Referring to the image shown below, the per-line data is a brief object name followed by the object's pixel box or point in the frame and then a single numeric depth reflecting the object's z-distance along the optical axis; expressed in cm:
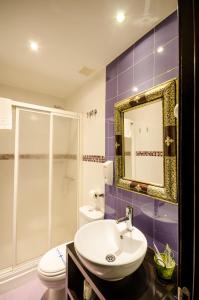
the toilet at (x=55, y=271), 128
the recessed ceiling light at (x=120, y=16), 112
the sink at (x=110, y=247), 81
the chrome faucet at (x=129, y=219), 116
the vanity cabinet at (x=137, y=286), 79
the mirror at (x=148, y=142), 108
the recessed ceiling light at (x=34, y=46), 142
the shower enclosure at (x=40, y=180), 212
